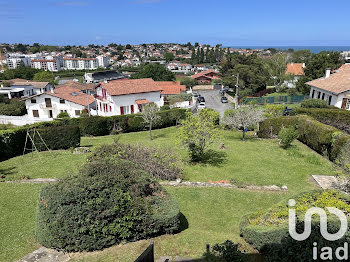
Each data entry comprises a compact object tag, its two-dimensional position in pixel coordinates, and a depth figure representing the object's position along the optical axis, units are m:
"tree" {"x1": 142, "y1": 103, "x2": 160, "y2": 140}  28.33
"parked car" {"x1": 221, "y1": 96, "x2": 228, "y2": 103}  53.55
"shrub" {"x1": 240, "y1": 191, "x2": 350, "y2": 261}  6.71
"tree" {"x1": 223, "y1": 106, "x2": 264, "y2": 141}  24.09
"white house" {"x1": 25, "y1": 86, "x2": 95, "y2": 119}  44.91
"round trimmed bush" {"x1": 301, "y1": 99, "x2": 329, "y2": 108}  33.03
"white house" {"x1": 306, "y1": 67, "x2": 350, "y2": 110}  33.53
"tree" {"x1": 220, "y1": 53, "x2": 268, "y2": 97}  57.16
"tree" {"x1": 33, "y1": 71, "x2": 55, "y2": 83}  98.96
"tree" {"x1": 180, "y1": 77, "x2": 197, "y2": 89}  83.25
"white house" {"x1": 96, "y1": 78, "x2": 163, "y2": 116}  39.19
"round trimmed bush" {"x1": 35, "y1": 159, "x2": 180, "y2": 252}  8.34
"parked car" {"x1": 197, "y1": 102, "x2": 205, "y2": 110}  46.72
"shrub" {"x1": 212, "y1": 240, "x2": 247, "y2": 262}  6.59
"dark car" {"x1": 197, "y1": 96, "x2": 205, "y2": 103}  50.31
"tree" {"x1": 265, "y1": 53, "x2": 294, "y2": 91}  62.19
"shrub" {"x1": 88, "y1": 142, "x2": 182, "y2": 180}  14.60
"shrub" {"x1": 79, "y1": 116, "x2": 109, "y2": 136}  29.78
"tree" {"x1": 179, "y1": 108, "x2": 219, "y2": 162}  17.50
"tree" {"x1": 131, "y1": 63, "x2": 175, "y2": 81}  77.69
